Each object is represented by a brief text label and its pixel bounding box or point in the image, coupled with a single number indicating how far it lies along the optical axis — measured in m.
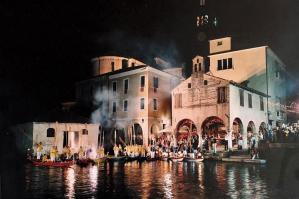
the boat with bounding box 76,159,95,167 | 25.97
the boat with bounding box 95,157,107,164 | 26.70
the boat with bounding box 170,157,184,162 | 29.81
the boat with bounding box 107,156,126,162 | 30.36
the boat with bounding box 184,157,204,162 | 28.80
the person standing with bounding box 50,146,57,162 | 26.75
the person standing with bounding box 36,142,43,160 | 28.67
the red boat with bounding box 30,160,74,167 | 24.95
